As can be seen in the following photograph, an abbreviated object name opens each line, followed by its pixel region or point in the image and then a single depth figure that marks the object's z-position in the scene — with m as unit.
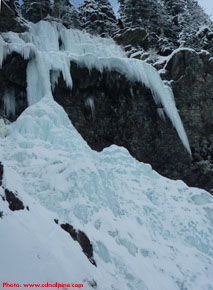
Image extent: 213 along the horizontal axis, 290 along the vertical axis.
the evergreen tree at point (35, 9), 27.87
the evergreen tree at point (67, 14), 27.84
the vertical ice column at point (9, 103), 16.72
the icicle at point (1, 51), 15.69
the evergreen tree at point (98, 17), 27.54
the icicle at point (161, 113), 18.91
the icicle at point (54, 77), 16.55
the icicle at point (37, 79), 15.80
